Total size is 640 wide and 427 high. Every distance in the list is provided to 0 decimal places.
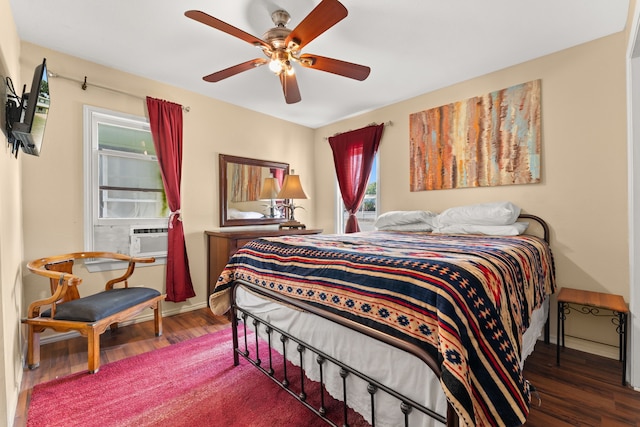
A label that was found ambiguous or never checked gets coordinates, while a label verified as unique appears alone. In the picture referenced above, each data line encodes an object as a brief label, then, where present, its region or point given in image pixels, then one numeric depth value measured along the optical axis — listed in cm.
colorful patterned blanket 95
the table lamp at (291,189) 377
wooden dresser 321
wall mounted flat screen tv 162
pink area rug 157
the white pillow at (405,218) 317
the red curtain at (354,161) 396
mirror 371
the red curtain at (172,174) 307
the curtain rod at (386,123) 382
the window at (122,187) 275
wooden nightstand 196
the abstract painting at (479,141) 271
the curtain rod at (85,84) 253
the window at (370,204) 402
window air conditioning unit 300
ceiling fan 160
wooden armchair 201
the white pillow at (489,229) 250
